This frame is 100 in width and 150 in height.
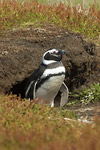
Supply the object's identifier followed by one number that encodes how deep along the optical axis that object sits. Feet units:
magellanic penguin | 50.75
